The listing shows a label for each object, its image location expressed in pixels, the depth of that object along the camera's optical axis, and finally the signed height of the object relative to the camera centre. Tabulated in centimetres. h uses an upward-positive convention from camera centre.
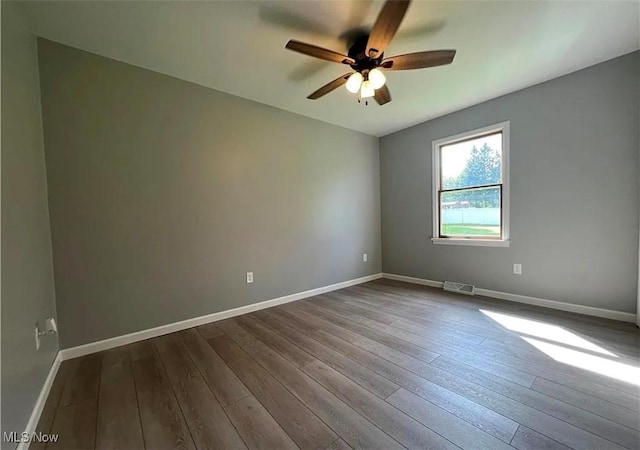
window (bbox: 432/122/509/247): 324 +32
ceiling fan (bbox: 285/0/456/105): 158 +117
